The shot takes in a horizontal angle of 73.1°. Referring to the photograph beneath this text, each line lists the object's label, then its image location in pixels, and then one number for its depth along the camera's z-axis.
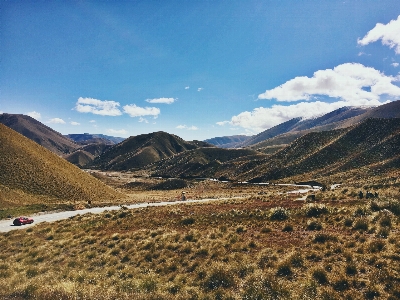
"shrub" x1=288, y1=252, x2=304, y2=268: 12.64
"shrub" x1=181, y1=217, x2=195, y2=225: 24.64
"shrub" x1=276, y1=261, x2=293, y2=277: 12.05
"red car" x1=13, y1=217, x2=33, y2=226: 31.52
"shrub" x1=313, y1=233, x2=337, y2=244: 15.35
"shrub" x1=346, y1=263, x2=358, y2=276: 11.36
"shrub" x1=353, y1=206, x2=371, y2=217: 20.13
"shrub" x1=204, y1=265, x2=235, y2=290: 11.64
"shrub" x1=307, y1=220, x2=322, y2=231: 18.51
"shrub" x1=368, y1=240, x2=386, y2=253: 13.14
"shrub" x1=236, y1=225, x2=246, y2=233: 19.73
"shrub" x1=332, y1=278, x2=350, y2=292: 10.38
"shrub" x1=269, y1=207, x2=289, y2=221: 22.74
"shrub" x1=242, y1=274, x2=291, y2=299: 10.26
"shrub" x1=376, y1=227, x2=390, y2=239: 14.99
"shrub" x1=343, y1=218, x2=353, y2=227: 18.14
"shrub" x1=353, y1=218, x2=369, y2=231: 16.93
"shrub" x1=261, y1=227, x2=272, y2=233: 19.14
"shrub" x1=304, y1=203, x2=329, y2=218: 22.65
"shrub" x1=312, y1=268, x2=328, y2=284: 11.00
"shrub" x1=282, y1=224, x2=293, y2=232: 18.91
